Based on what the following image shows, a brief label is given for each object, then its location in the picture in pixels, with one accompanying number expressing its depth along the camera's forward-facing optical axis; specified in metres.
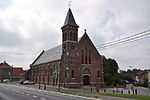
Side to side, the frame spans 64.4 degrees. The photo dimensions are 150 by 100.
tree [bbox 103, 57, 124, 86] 37.87
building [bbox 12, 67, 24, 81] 67.95
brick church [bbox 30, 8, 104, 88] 30.80
